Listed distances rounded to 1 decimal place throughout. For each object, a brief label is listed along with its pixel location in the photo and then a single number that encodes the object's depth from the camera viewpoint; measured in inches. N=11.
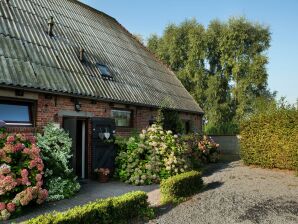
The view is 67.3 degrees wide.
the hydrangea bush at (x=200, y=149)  421.5
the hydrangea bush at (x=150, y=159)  318.4
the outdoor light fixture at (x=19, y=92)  263.6
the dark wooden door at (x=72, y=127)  307.1
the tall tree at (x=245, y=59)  886.8
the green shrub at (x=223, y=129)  781.1
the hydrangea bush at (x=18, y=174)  202.1
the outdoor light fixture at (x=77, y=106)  315.2
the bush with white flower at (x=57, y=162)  246.1
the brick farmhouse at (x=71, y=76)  274.5
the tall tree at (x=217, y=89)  924.2
